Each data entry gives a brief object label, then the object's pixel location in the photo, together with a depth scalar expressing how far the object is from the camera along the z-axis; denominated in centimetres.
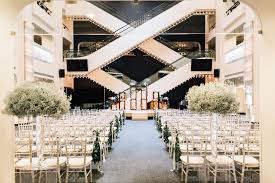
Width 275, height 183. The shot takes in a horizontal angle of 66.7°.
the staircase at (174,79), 1279
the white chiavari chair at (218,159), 337
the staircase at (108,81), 1363
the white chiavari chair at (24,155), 320
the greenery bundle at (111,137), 572
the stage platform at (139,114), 1178
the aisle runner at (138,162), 380
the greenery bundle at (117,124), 767
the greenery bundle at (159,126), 768
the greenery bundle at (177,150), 394
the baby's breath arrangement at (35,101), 280
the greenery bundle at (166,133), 559
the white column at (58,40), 1162
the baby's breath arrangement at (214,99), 332
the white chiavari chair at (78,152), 337
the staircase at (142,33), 1212
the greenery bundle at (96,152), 394
